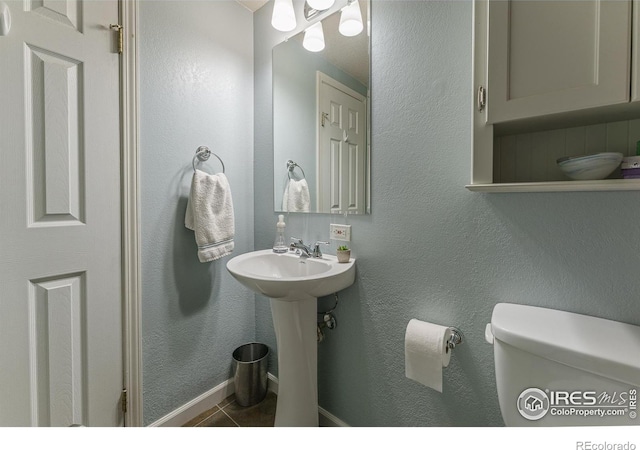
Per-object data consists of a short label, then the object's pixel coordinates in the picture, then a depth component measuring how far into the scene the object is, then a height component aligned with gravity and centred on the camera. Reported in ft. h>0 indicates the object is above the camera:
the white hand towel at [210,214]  4.27 +0.05
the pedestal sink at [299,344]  3.80 -1.77
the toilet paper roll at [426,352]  2.96 -1.46
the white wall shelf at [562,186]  2.01 +0.24
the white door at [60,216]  3.03 +0.01
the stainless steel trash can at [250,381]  4.89 -2.88
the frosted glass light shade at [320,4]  3.96 +3.03
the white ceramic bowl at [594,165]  2.14 +0.40
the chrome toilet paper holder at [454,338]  3.06 -1.35
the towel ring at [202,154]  4.53 +1.02
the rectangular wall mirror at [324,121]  3.86 +1.47
